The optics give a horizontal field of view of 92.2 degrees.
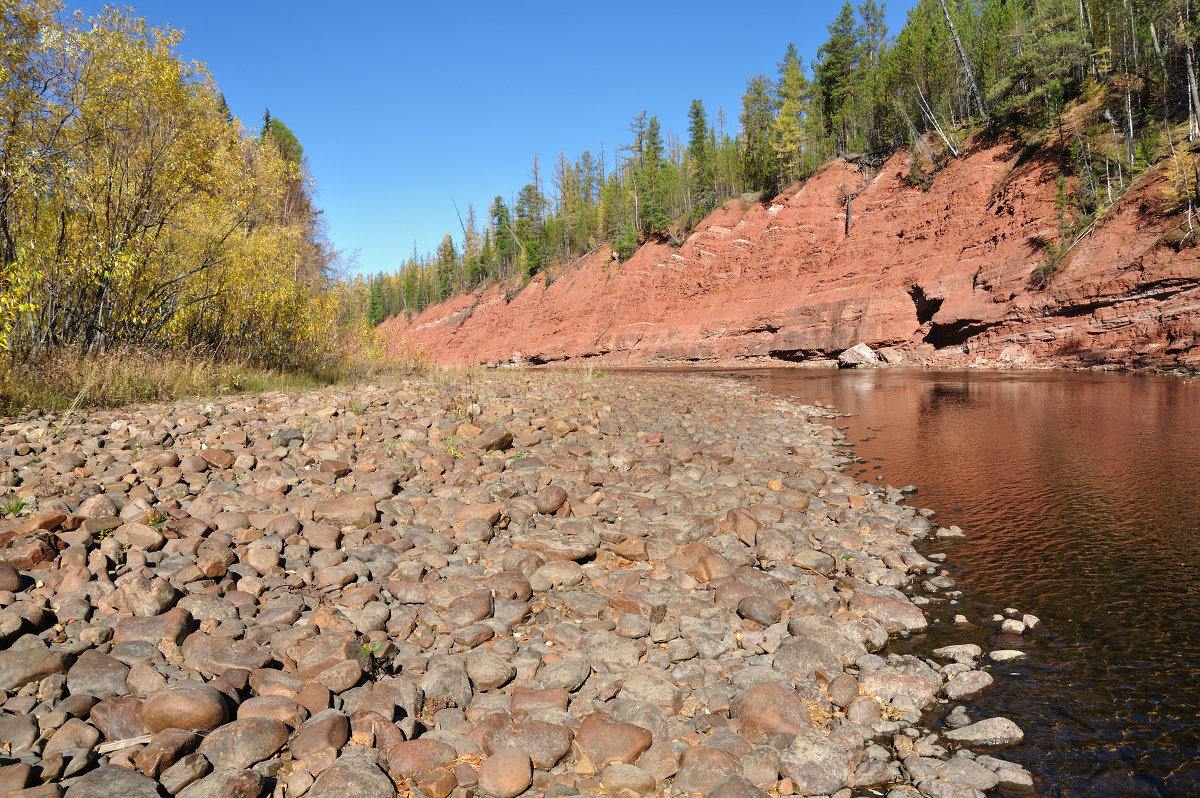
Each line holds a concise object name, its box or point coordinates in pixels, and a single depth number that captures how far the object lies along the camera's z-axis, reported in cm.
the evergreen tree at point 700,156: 5950
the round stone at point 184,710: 257
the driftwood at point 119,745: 245
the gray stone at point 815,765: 260
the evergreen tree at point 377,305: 9561
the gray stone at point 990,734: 286
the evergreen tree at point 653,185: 5591
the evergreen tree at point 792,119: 5131
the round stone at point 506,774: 249
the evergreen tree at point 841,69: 5028
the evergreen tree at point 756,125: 5797
